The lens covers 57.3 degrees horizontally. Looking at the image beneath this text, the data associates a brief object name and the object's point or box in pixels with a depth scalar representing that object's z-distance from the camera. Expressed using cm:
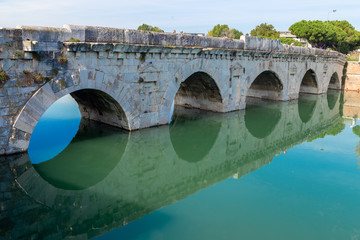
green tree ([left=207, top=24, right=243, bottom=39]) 6349
